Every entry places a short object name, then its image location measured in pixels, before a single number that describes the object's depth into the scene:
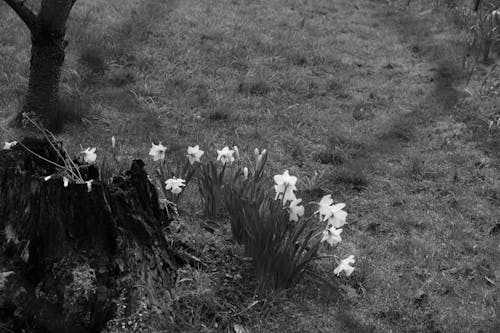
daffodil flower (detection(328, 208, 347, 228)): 3.04
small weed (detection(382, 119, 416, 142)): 5.57
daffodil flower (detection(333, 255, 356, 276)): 3.07
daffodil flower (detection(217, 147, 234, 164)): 3.68
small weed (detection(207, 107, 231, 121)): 5.50
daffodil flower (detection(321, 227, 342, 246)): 3.09
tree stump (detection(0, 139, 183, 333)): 2.57
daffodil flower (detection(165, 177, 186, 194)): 3.38
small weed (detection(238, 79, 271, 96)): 6.05
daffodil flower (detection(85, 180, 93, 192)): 2.60
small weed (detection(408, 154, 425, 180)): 4.99
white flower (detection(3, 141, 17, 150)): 2.92
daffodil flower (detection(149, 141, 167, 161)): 3.62
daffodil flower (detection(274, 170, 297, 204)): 3.16
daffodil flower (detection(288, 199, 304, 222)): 3.10
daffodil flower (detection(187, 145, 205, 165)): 3.68
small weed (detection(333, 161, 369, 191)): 4.83
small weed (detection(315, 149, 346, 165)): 5.14
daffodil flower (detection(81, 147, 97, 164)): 3.06
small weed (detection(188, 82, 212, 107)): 5.68
